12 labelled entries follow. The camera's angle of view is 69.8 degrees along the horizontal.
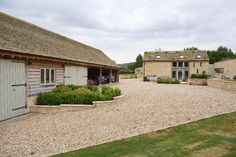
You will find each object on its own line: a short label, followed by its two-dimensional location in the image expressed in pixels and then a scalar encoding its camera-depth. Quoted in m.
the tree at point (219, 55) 61.56
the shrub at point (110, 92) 10.60
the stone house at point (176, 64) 37.29
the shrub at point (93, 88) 11.60
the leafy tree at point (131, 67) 69.07
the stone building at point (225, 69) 28.35
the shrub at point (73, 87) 11.27
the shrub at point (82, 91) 9.70
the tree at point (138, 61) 70.62
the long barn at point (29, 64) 7.64
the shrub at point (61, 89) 10.13
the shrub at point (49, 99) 9.15
